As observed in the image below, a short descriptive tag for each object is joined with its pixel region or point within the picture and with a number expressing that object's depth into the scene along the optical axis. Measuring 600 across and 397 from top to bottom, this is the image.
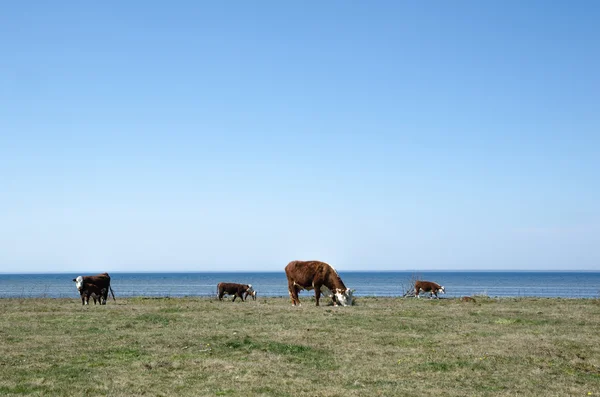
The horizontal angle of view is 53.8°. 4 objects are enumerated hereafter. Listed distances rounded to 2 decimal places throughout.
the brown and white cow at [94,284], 36.75
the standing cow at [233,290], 43.56
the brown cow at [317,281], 34.50
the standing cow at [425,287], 50.56
